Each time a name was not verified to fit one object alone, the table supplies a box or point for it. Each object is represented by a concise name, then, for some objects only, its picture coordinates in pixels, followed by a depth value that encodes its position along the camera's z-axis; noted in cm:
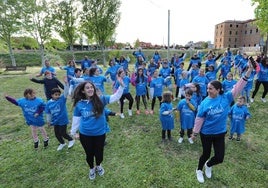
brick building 8094
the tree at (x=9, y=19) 2531
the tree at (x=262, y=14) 1700
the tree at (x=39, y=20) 2744
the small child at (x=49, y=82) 720
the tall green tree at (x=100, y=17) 3259
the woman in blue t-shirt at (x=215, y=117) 359
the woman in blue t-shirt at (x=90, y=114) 373
